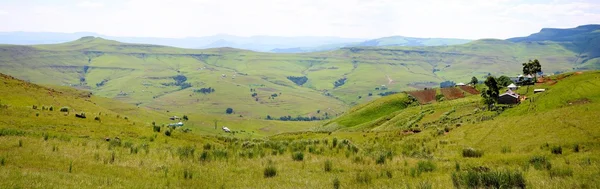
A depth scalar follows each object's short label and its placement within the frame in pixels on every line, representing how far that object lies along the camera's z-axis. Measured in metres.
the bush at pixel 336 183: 13.29
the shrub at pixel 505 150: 22.83
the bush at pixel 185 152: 19.95
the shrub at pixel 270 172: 16.12
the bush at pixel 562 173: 13.51
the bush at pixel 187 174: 15.00
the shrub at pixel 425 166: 16.20
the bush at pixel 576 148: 20.47
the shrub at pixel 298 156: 20.76
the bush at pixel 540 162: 15.44
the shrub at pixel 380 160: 19.53
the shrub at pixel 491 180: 11.81
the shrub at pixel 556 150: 20.55
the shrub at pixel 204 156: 19.50
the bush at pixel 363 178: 14.19
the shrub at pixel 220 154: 20.85
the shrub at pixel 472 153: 21.88
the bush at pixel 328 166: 17.47
